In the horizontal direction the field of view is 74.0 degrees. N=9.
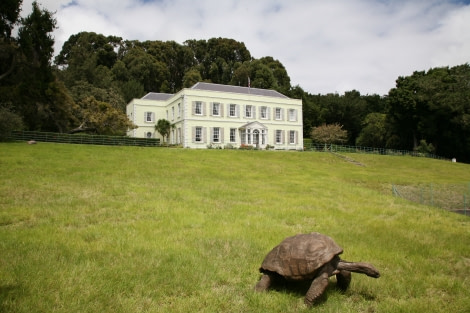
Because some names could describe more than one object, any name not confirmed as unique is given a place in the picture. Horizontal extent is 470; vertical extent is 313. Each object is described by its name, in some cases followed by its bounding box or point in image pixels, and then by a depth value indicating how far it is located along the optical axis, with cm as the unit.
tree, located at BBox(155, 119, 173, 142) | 4320
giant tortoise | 414
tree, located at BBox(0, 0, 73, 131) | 2969
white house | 3944
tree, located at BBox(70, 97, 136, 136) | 3691
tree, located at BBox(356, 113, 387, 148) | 5791
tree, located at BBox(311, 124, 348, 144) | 5425
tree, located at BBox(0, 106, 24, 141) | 2448
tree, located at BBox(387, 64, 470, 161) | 4656
